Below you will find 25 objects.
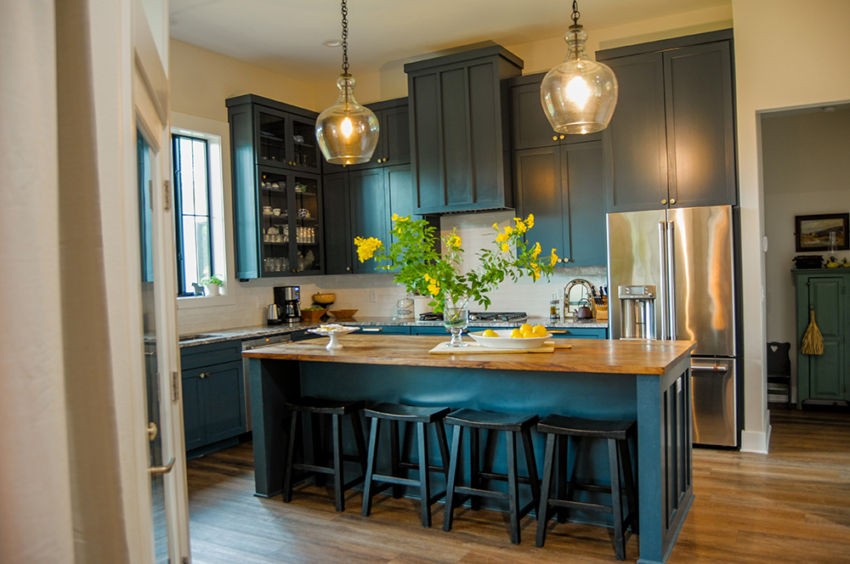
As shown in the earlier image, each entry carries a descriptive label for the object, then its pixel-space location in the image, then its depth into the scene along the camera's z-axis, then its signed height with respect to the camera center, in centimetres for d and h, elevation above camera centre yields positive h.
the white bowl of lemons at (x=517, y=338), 333 -34
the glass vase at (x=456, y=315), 351 -23
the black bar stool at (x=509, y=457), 310 -91
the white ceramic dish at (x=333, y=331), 387 -31
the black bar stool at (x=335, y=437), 363 -91
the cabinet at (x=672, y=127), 470 +102
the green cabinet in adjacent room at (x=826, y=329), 579 -62
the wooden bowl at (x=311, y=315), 633 -35
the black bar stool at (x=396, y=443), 336 -90
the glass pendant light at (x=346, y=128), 335 +77
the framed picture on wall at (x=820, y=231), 590 +26
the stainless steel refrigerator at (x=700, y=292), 461 -20
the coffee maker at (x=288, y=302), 617 -22
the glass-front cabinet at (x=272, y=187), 568 +84
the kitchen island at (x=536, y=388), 284 -62
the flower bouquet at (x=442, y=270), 342 +1
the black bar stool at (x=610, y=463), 289 -90
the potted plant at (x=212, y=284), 555 -1
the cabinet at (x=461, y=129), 545 +123
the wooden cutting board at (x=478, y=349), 332 -40
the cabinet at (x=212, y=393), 470 -83
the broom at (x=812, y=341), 577 -71
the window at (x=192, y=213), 545 +60
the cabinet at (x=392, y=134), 608 +133
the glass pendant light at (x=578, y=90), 273 +75
